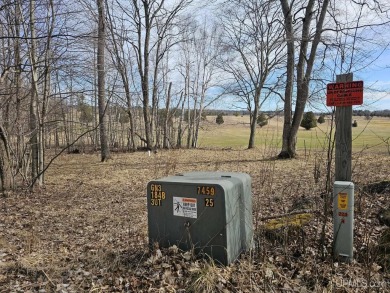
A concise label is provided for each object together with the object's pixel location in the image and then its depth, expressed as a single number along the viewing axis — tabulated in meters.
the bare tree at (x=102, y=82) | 8.40
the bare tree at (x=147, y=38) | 20.11
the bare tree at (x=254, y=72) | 21.73
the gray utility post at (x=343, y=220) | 2.99
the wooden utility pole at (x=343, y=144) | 3.98
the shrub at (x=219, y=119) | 45.53
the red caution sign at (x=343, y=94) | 3.59
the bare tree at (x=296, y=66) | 11.05
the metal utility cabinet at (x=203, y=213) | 2.79
